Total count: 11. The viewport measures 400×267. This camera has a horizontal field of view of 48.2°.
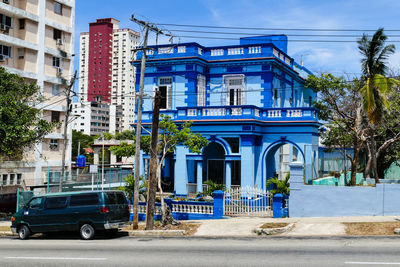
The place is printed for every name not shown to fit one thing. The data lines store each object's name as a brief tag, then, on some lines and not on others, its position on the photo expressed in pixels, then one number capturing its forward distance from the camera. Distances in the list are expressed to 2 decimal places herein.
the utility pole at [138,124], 19.88
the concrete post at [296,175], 21.19
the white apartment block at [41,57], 38.00
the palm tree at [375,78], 21.97
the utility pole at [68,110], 27.30
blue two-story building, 28.95
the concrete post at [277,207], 21.43
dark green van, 17.52
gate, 22.56
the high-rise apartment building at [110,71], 156.62
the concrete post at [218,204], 22.83
